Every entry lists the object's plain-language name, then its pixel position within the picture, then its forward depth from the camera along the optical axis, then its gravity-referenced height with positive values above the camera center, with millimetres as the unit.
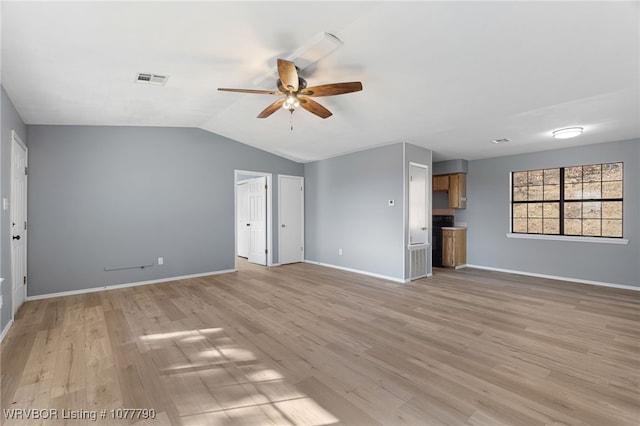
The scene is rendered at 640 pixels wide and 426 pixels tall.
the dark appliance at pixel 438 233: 6793 -529
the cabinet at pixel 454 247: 6512 -814
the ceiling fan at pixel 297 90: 2623 +1171
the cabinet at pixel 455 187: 6625 +522
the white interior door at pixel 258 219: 6914 -198
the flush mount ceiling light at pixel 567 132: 4227 +1131
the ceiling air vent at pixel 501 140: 4934 +1183
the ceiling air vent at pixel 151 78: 3265 +1512
